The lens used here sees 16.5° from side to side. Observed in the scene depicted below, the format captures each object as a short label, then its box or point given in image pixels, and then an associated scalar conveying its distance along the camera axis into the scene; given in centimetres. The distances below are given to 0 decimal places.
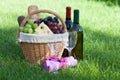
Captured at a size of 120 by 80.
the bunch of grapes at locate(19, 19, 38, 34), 315
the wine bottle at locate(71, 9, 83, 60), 336
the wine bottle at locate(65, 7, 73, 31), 337
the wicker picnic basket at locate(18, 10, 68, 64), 310
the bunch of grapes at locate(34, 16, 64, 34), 323
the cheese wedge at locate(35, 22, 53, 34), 314
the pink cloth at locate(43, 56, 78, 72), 301
